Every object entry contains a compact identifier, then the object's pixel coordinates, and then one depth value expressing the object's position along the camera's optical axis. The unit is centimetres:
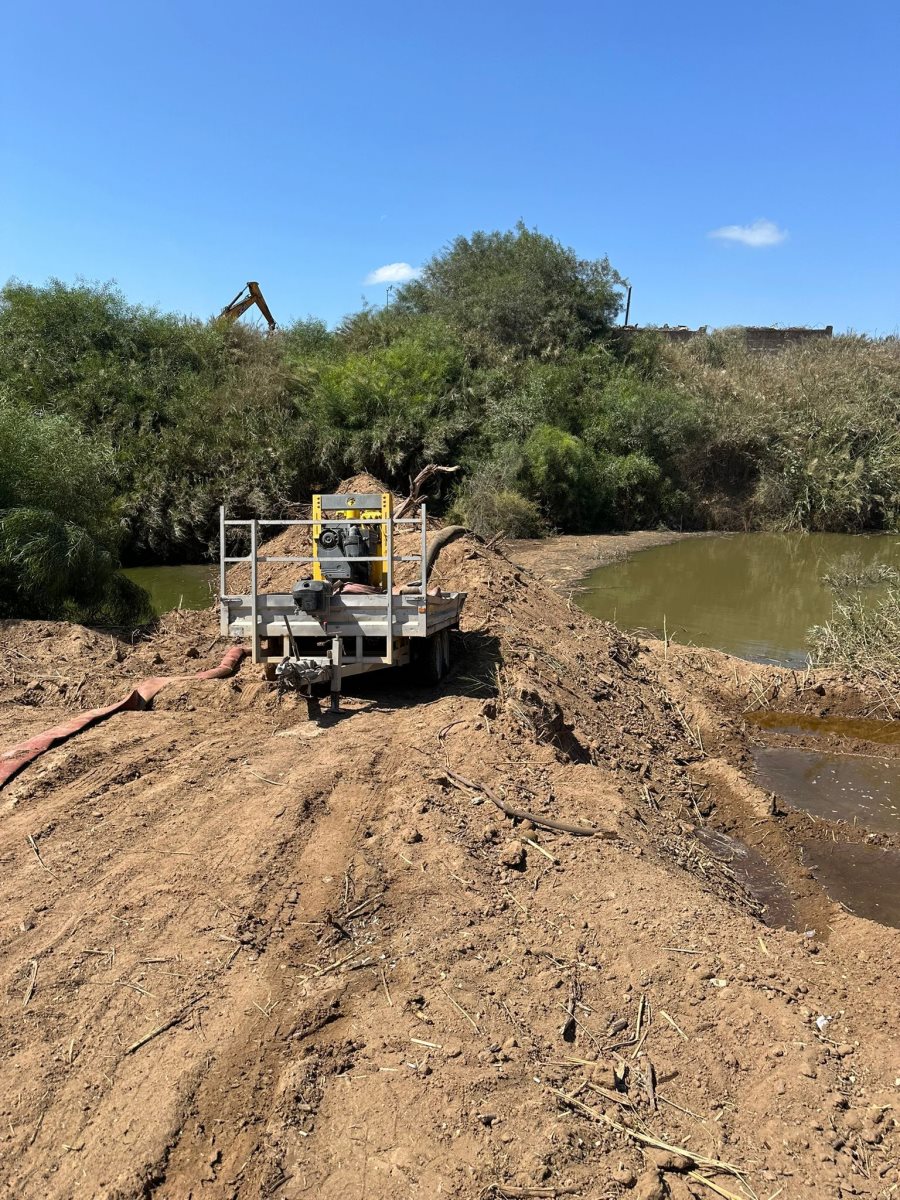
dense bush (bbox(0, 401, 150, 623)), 1123
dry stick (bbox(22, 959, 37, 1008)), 367
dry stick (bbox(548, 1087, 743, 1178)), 302
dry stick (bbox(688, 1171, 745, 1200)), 290
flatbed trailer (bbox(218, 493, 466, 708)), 754
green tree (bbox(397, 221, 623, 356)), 3334
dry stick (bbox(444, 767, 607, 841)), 557
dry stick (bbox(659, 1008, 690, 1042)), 371
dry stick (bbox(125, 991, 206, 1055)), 343
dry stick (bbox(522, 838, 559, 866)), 516
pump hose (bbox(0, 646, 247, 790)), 629
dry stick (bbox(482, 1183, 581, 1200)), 282
